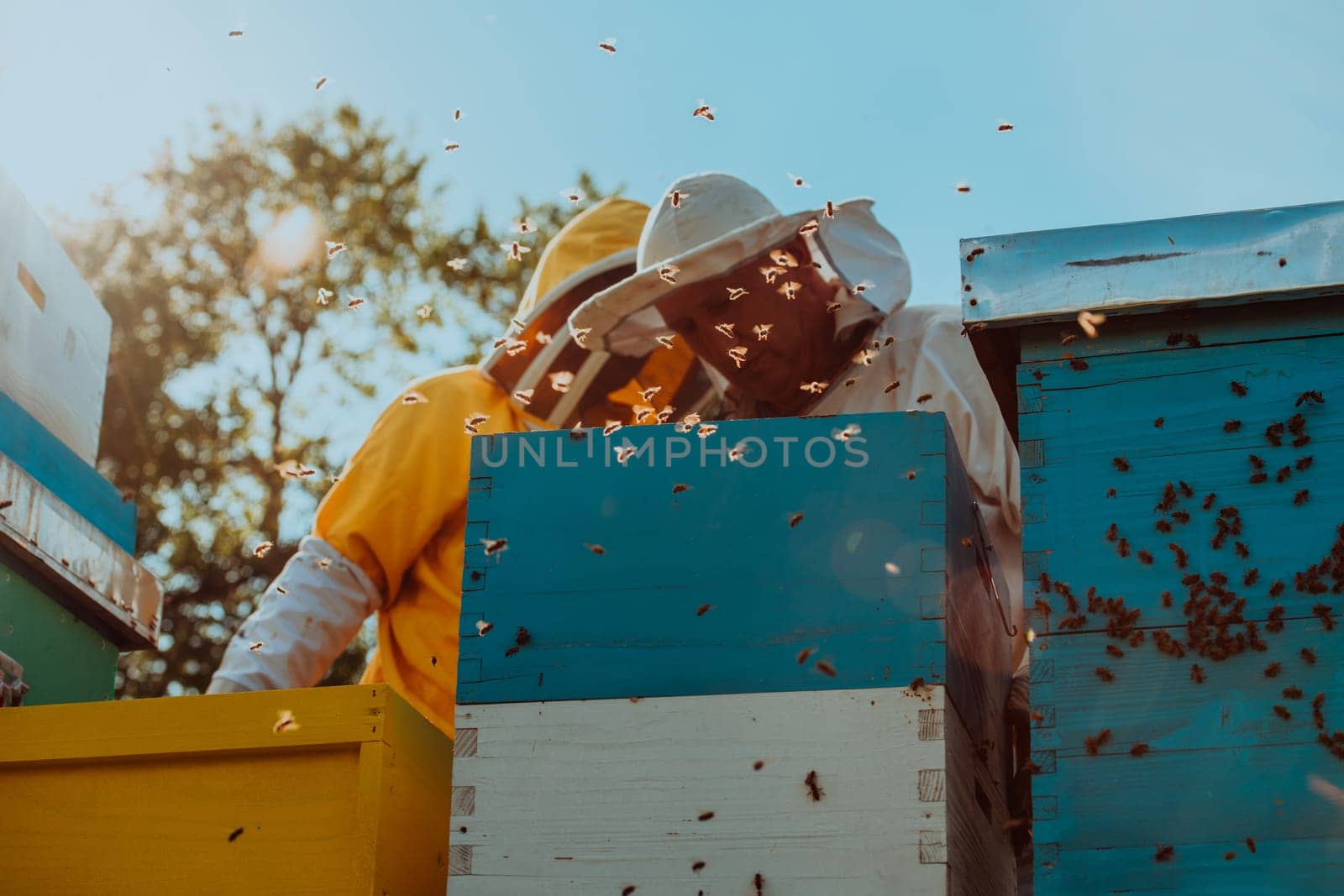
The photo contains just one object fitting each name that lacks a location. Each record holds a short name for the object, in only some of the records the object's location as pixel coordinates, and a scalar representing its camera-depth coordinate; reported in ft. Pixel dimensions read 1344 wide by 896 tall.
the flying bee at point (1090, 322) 9.92
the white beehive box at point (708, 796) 8.95
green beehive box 13.19
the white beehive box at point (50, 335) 14.26
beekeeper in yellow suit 15.14
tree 36.29
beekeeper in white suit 14.88
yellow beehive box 9.95
